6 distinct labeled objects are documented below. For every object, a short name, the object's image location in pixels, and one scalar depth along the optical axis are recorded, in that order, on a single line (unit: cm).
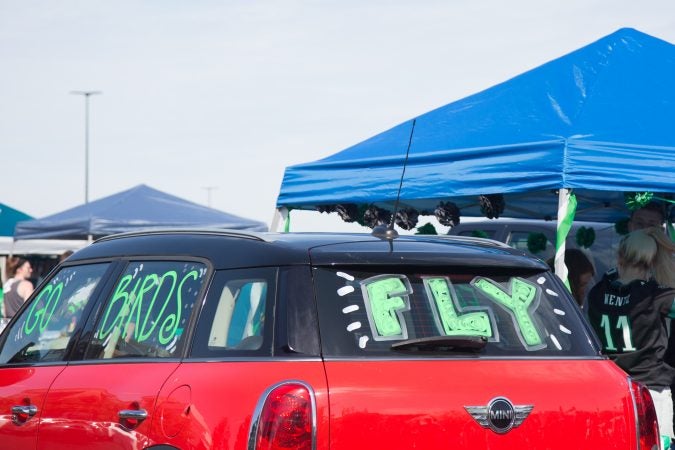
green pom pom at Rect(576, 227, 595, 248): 1145
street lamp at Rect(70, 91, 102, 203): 5342
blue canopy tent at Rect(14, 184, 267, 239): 1903
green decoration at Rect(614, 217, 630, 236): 1134
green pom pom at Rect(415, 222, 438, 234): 1173
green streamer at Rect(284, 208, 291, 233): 1088
